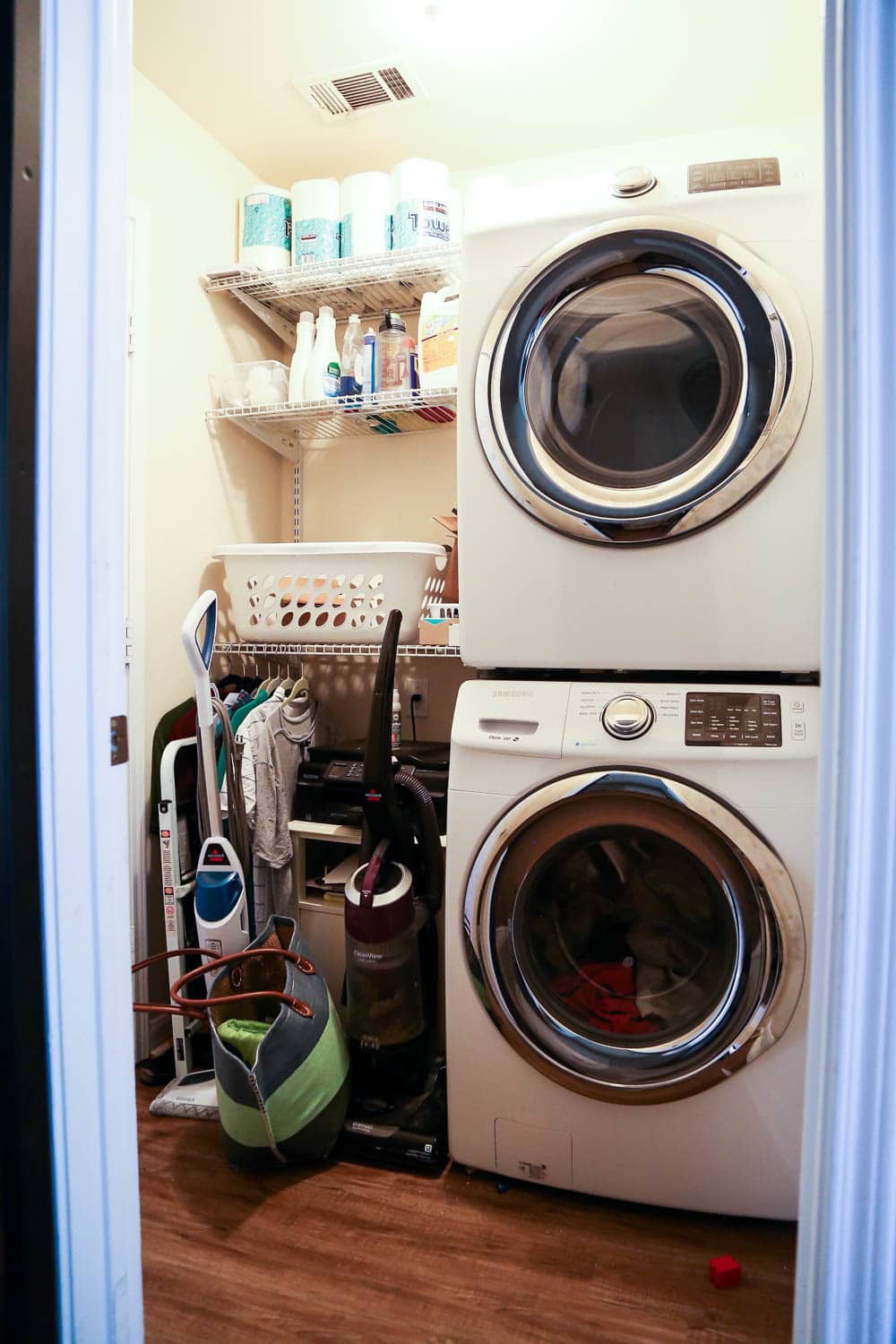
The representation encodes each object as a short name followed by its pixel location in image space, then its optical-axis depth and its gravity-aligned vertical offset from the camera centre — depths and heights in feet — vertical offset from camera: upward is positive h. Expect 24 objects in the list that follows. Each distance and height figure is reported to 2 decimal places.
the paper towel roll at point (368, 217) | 7.63 +4.23
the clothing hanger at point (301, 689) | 7.38 -0.23
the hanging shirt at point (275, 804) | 6.69 -1.16
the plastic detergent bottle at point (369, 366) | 7.51 +2.77
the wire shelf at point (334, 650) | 6.93 +0.13
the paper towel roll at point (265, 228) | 7.86 +4.25
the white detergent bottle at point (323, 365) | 7.66 +2.85
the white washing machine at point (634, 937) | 4.44 -1.57
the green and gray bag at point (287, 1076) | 4.94 -2.55
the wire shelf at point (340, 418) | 7.36 +2.44
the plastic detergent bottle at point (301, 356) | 7.79 +2.98
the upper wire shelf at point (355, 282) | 7.41 +3.70
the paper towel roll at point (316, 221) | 7.73 +4.24
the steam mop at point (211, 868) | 5.90 -1.50
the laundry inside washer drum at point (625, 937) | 4.62 -1.60
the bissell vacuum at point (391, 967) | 5.38 -2.07
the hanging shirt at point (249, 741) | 6.64 -0.64
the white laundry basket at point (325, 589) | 6.92 +0.67
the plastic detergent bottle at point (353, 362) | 7.61 +2.90
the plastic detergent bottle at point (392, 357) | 7.36 +2.82
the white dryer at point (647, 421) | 4.53 +1.47
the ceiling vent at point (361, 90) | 6.91 +5.06
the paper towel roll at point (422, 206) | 7.39 +4.21
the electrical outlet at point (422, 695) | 8.35 -0.31
